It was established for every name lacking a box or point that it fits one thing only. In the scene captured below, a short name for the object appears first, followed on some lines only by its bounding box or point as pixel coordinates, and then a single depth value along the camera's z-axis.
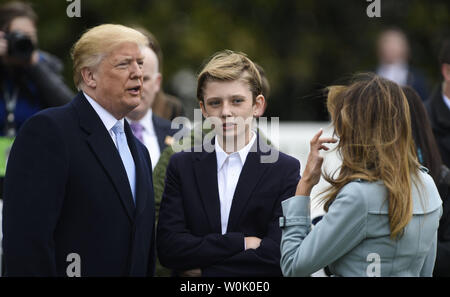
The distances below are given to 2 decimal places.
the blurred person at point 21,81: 9.43
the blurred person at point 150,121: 9.10
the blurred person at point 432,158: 7.10
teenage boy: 6.67
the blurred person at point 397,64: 15.80
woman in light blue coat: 5.65
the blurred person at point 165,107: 10.87
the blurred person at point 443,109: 8.62
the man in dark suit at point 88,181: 5.62
